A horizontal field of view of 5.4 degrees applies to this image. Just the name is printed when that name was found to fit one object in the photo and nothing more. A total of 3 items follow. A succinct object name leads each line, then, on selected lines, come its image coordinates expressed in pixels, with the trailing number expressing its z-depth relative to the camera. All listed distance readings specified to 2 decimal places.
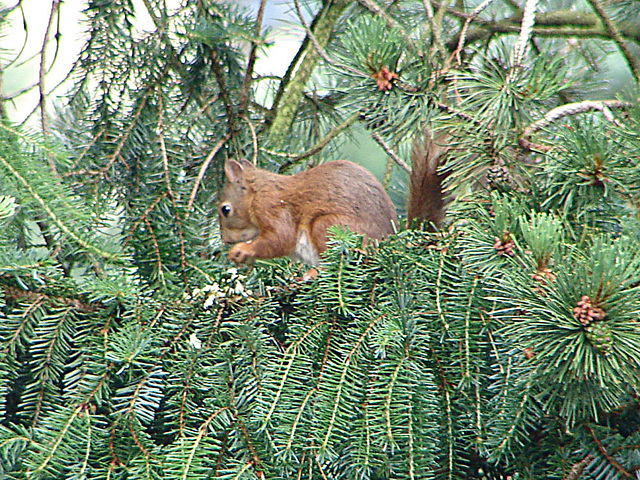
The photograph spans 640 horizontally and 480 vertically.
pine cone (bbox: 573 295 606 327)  7.45
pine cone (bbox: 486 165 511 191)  7.76
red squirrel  10.83
